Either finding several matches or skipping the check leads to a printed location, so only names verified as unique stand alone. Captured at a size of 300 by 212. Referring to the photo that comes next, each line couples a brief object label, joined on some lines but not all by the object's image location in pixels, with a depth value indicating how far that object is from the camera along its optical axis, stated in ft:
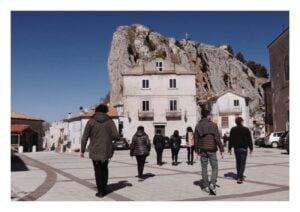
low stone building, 98.16
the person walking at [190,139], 35.54
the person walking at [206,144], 19.28
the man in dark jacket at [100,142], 18.24
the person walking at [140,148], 25.18
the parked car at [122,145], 80.06
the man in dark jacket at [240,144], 22.78
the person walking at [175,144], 36.20
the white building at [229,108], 110.94
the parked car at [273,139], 74.43
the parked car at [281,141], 61.60
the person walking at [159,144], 36.20
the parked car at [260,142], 79.59
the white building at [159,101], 97.31
